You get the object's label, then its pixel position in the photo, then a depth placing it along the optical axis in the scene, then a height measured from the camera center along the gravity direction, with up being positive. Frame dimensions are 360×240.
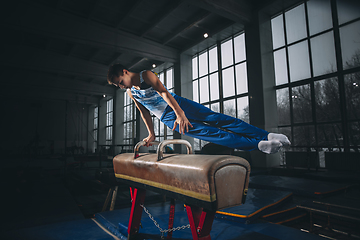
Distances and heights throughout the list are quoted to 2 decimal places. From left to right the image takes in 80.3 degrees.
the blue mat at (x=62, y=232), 2.12 -0.93
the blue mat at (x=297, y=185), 3.63 -0.91
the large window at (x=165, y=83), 12.07 +3.23
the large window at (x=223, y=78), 8.48 +2.68
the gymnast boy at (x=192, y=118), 1.74 +0.20
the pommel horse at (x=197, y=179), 1.12 -0.24
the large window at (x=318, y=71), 5.81 +1.98
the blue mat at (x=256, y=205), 2.49 -0.88
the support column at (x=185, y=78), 10.53 +3.11
